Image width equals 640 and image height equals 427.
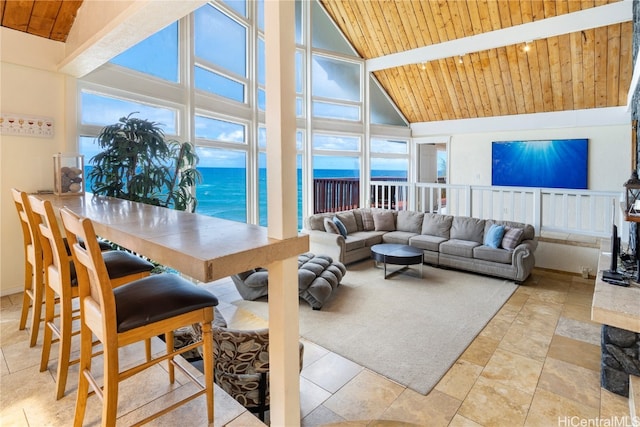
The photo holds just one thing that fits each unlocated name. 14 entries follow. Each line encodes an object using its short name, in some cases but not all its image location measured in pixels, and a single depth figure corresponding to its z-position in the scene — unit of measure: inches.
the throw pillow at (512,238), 192.7
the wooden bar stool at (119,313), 51.6
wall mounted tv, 262.1
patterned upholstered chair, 75.5
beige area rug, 111.7
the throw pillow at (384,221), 259.0
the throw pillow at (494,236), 199.2
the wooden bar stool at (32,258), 83.8
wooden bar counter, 43.9
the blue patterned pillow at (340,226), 228.2
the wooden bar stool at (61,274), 66.9
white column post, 55.5
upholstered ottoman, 150.7
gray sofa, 192.2
